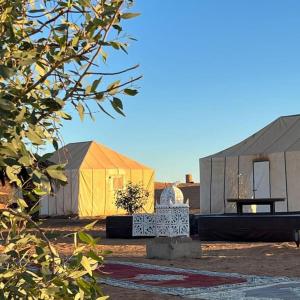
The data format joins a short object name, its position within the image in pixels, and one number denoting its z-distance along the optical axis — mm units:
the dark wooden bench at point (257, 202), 15690
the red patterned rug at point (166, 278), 7516
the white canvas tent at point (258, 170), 19641
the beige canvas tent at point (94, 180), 27953
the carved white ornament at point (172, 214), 10812
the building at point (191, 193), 40906
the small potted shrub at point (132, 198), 21812
